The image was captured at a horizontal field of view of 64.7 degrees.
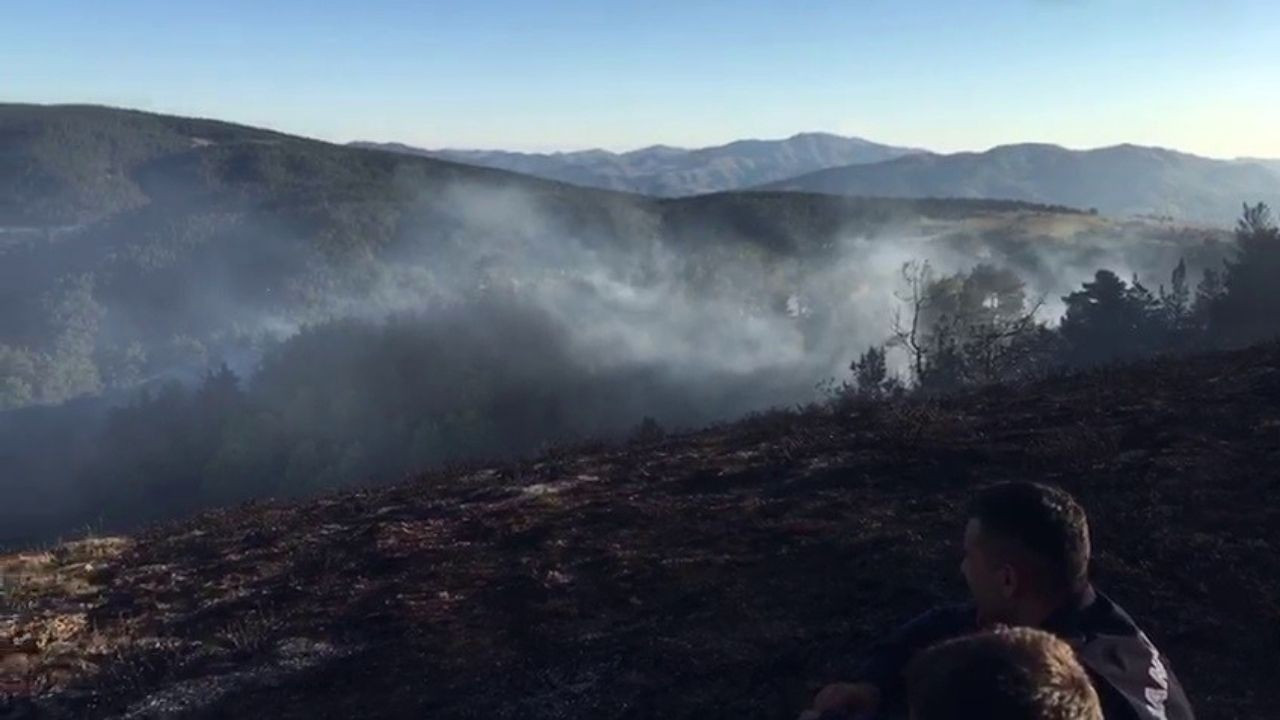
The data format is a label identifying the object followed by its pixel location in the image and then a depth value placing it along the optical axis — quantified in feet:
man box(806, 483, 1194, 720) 10.64
